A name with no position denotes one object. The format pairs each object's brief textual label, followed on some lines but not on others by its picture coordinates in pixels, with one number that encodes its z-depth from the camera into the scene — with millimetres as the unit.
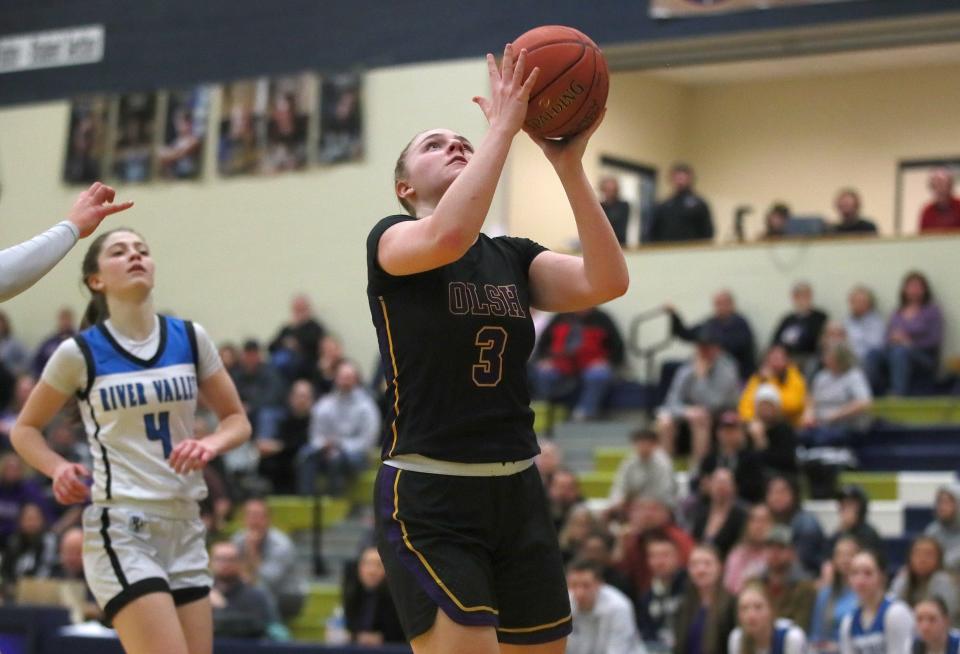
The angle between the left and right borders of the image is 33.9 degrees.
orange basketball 4129
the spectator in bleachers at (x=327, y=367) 15602
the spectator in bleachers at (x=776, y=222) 15656
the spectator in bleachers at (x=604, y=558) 10422
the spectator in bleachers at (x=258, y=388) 15359
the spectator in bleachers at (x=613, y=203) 15336
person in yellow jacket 13188
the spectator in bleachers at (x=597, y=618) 9406
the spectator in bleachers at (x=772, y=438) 12203
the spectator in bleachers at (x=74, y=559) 11320
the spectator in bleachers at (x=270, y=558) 12211
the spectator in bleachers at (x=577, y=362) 15000
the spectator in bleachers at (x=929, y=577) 9516
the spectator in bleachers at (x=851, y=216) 15234
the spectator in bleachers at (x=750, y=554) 10414
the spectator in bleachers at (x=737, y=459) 11852
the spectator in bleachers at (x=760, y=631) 8898
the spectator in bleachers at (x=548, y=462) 12466
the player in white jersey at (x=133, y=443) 5281
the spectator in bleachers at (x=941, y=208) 14734
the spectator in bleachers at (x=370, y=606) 10117
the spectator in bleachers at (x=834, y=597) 9484
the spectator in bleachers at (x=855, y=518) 10531
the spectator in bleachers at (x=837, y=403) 13102
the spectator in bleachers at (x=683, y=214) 15953
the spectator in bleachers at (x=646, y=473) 12258
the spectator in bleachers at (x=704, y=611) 9453
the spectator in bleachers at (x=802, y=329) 14453
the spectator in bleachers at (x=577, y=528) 11055
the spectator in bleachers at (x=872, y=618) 8703
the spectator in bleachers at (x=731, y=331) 14625
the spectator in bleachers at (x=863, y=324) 14281
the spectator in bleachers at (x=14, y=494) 13969
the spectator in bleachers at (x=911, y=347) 13930
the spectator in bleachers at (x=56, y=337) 17000
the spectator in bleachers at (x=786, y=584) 9766
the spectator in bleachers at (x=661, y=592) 10336
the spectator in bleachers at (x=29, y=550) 13219
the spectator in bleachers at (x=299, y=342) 16047
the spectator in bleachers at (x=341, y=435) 14484
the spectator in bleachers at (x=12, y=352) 17828
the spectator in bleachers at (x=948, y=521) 10727
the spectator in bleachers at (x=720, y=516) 11141
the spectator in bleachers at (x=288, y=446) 14836
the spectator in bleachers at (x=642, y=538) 10852
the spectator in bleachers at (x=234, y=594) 10695
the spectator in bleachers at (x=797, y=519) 10773
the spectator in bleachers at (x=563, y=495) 11891
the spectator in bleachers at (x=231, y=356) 15680
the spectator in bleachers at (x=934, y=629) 8453
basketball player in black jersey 4055
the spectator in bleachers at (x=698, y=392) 13344
